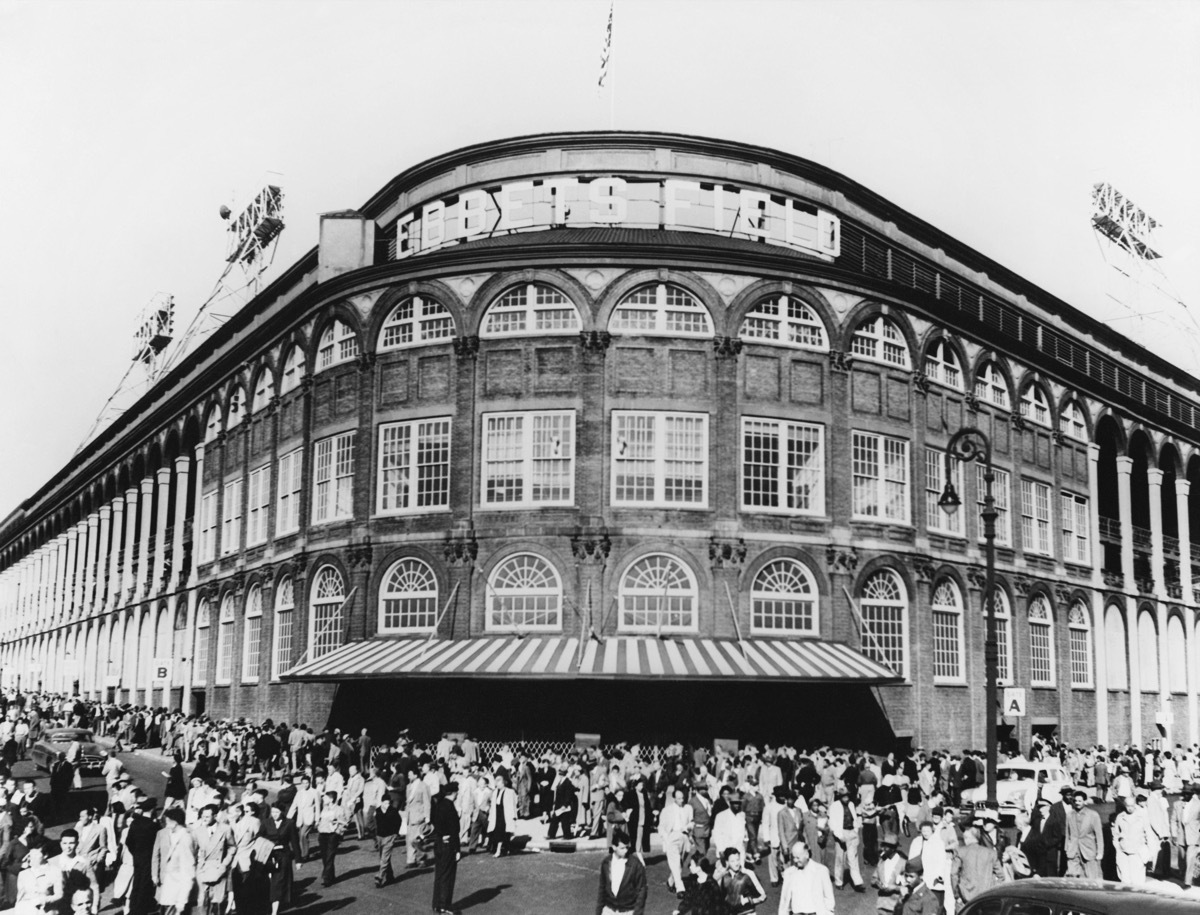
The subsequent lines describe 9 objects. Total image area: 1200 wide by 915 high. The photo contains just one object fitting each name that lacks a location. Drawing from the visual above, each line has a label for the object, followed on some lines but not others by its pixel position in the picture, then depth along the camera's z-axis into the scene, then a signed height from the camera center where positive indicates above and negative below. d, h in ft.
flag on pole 143.33 +66.35
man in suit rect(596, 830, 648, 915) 48.98 -7.95
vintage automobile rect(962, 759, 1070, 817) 85.11 -7.72
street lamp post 75.46 +4.68
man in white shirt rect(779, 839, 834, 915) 48.60 -8.02
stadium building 119.75 +19.37
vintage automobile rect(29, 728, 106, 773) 126.72 -8.55
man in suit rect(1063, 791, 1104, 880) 65.46 -8.38
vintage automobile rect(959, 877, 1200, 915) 34.37 -6.08
